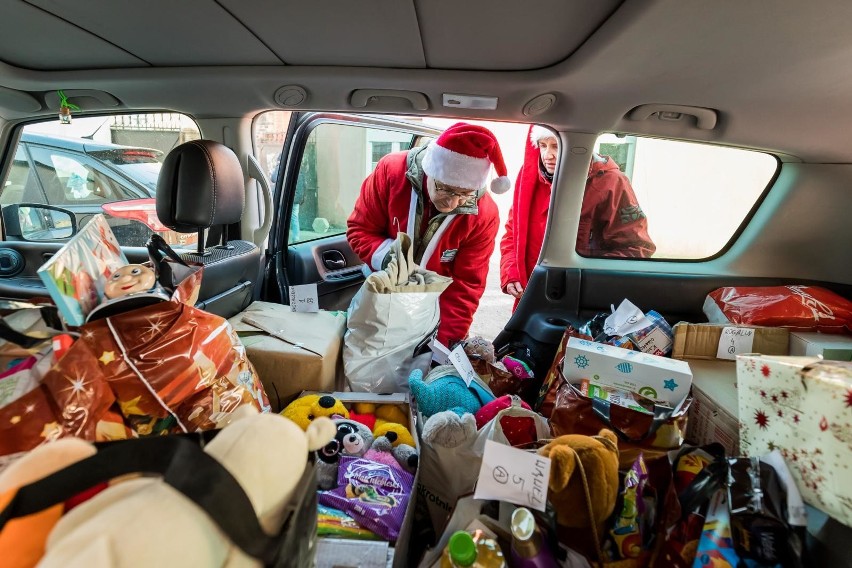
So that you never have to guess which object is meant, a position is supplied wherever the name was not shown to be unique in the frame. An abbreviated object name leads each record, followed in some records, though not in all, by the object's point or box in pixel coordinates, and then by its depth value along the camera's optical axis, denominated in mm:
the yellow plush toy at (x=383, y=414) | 1590
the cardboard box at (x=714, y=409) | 1366
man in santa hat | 2068
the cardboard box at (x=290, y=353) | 1713
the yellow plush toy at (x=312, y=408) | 1503
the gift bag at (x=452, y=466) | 1330
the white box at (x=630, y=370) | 1376
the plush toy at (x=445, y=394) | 1617
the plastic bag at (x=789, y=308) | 1837
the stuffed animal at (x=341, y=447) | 1287
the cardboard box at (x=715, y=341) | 1781
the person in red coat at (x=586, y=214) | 2379
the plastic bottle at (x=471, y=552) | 882
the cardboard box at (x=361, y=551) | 1002
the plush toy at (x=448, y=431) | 1327
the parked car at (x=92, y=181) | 2506
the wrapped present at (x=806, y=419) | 802
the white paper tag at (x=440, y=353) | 1825
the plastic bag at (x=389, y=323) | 1787
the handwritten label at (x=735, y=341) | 1785
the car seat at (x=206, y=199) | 1623
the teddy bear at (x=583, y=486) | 976
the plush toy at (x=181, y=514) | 462
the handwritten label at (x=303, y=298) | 2068
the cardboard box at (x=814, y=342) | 1641
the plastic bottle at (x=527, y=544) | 903
